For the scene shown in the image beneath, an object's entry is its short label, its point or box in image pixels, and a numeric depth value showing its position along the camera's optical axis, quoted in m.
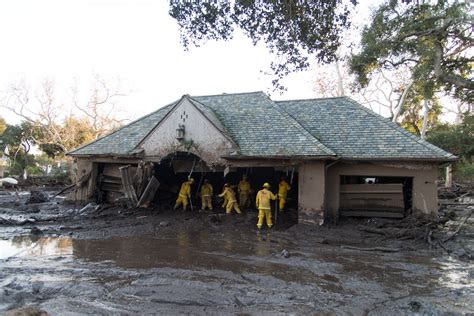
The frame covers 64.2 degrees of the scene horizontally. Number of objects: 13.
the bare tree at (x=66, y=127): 37.41
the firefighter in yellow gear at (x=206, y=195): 16.64
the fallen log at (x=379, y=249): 10.77
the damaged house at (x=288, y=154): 13.24
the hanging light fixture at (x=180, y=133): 14.87
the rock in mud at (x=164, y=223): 13.87
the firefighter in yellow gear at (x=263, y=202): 13.48
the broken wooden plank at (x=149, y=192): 15.76
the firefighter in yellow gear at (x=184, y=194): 16.64
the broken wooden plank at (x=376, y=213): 13.44
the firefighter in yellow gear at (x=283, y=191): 15.41
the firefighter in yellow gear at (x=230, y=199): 15.26
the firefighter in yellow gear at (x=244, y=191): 16.52
